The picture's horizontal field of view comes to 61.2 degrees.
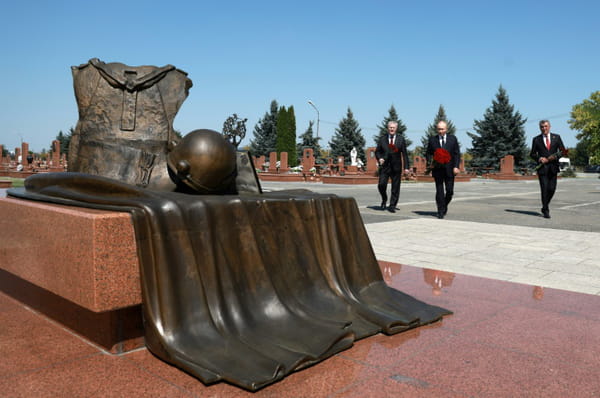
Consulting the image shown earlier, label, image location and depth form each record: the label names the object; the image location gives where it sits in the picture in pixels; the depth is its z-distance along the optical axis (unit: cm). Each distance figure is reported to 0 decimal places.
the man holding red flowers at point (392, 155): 1047
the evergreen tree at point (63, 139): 6854
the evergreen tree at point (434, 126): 5498
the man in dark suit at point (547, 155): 965
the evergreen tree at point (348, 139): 5319
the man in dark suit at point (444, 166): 956
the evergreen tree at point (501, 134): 4684
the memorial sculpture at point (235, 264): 257
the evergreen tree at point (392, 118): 5278
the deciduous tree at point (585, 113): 5539
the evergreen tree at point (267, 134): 6169
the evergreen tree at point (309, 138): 5816
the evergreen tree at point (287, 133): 5619
